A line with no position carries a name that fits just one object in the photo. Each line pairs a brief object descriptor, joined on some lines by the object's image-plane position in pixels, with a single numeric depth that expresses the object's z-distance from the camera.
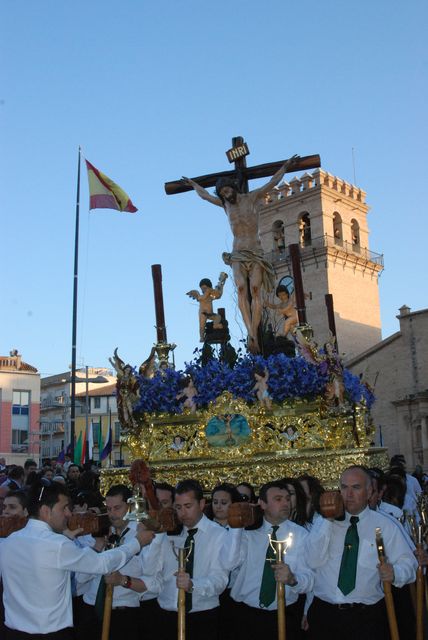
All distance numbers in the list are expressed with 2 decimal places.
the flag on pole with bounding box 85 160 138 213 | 17.19
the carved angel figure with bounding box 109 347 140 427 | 9.30
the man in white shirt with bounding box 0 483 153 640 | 4.57
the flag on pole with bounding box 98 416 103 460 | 19.39
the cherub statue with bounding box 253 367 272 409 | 8.86
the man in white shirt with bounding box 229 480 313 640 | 5.37
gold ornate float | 8.46
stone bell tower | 44.88
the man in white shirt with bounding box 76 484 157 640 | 5.19
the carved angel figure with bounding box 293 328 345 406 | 8.78
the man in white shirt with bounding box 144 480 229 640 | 5.24
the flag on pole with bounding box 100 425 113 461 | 15.57
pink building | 41.19
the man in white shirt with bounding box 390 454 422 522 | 9.65
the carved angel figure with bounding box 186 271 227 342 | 10.77
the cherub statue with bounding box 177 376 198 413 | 9.20
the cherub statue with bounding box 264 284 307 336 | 10.36
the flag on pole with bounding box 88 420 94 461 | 17.34
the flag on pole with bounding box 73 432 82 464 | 17.80
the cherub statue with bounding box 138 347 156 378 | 9.75
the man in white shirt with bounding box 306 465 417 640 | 5.06
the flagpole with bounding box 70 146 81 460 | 15.76
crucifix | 10.52
